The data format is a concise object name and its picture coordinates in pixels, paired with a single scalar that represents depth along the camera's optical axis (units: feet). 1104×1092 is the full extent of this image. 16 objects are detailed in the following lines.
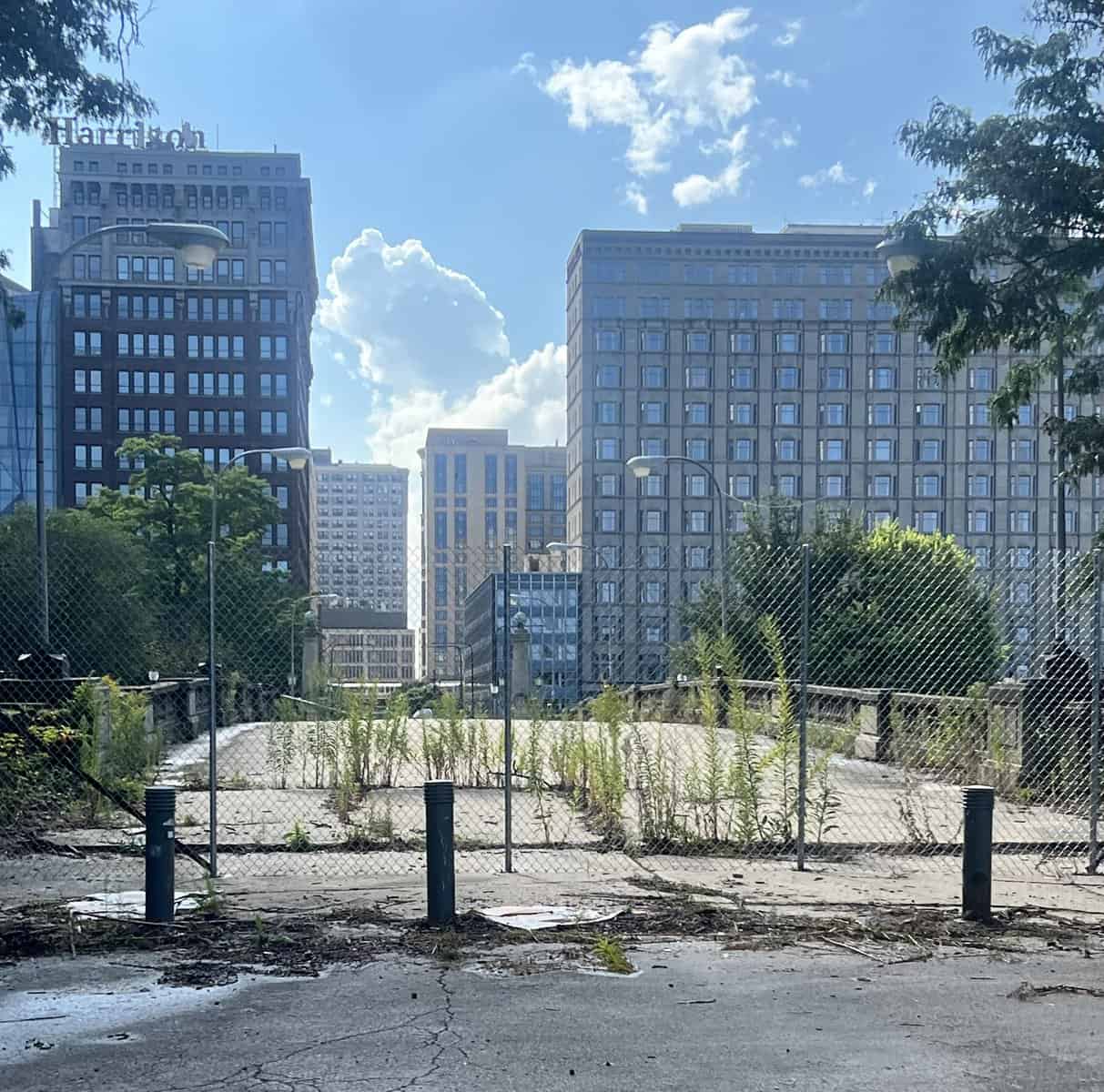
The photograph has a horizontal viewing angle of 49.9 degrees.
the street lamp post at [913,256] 42.70
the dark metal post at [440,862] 23.09
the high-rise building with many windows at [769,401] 363.97
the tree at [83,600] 60.64
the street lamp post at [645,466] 73.41
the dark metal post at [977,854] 24.00
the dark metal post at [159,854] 23.02
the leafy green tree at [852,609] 46.19
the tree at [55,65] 34.65
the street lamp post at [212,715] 27.37
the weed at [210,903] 24.35
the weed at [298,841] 32.83
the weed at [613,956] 20.62
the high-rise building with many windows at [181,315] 372.58
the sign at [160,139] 392.68
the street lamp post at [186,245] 44.42
